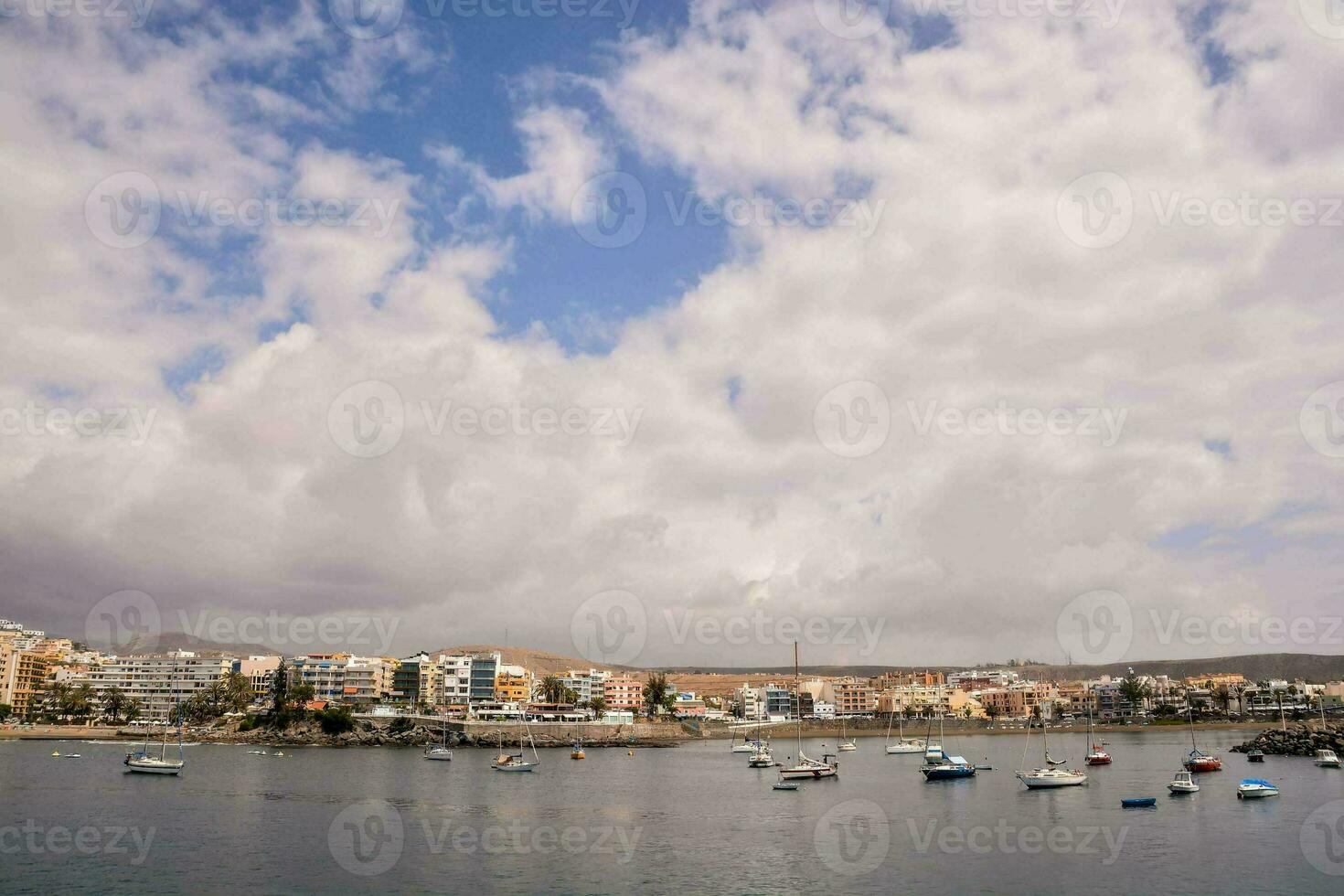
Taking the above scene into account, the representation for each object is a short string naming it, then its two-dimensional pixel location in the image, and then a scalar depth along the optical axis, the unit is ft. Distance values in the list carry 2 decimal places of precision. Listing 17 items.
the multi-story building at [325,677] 607.78
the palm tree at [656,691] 650.02
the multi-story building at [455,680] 608.19
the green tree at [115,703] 598.75
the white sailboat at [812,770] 280.51
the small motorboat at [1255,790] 222.69
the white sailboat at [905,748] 423.23
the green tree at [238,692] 555.28
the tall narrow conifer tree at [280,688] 521.24
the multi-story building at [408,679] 603.26
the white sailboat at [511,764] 314.76
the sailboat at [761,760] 351.67
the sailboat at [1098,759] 325.01
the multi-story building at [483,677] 616.80
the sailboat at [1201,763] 290.56
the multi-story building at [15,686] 628.28
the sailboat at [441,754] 373.20
